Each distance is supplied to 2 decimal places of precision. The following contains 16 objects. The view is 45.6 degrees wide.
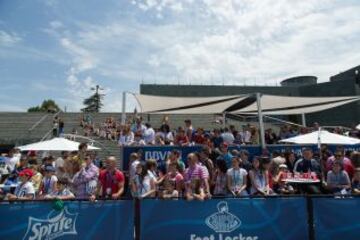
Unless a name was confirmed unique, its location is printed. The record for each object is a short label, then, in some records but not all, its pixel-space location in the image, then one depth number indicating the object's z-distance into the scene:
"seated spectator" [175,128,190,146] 12.72
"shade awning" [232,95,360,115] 13.54
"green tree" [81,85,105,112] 90.62
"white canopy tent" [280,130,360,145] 11.27
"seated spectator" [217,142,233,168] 10.86
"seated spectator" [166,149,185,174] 9.69
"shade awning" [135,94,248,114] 12.01
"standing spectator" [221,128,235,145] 13.50
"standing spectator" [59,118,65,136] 28.14
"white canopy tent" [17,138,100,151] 13.62
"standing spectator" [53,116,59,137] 28.44
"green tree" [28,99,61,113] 79.00
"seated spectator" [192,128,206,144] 13.11
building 42.22
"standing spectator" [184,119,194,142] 13.53
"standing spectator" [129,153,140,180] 9.75
